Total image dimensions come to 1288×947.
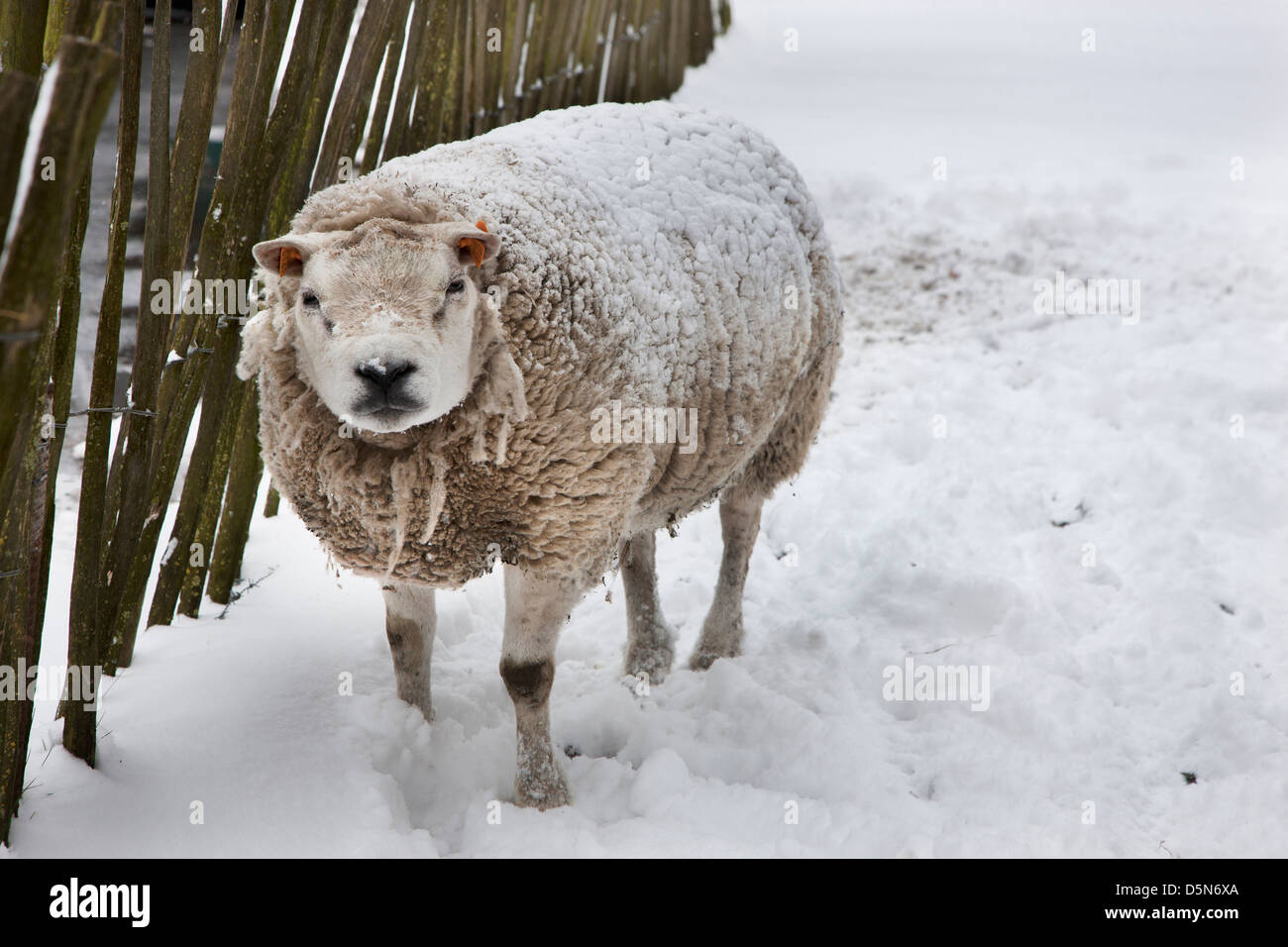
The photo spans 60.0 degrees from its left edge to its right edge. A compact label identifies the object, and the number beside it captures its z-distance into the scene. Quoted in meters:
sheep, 2.24
